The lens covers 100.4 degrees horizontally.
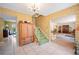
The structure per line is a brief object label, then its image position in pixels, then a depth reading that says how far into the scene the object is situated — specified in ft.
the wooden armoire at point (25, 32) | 8.35
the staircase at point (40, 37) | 8.39
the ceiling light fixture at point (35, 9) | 7.87
